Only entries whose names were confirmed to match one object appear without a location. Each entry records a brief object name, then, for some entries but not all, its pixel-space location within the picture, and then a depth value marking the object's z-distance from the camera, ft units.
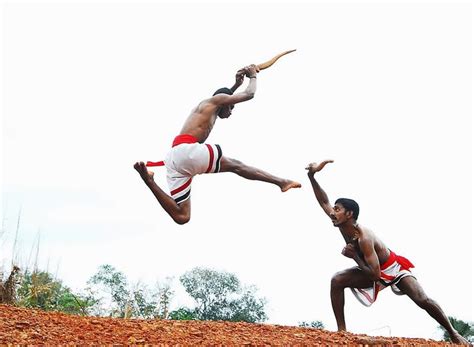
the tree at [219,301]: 53.01
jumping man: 27.04
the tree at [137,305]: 36.50
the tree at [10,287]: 34.23
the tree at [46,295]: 36.06
